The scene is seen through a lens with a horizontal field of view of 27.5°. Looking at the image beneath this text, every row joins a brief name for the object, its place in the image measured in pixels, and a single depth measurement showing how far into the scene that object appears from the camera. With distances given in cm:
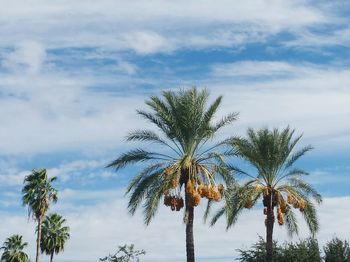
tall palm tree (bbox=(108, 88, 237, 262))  3616
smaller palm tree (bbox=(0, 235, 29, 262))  7019
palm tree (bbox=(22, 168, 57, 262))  6106
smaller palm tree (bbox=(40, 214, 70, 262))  6894
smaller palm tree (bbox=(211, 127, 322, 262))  4138
